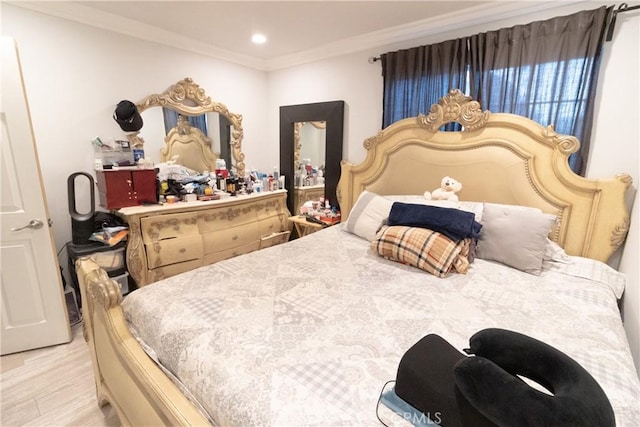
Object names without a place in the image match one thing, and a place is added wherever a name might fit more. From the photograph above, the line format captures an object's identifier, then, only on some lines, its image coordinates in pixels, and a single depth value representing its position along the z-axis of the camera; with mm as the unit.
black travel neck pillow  588
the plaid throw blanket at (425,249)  1645
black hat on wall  2445
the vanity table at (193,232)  2373
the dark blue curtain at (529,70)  1824
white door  1705
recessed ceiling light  2730
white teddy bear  2140
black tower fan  2201
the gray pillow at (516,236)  1690
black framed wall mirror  3115
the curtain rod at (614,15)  1706
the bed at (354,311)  869
